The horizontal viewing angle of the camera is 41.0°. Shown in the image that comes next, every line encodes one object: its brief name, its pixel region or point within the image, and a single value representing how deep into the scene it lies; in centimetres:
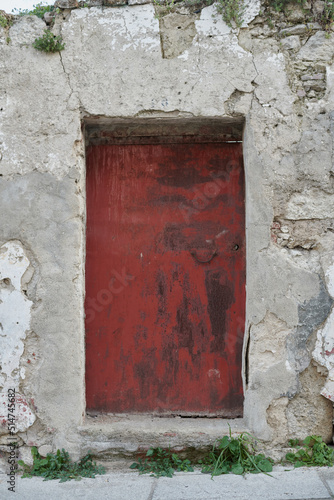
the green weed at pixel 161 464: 259
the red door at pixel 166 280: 294
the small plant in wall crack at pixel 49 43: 267
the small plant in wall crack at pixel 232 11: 265
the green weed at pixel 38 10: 277
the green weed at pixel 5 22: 272
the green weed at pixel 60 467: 258
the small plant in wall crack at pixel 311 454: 258
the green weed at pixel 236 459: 255
